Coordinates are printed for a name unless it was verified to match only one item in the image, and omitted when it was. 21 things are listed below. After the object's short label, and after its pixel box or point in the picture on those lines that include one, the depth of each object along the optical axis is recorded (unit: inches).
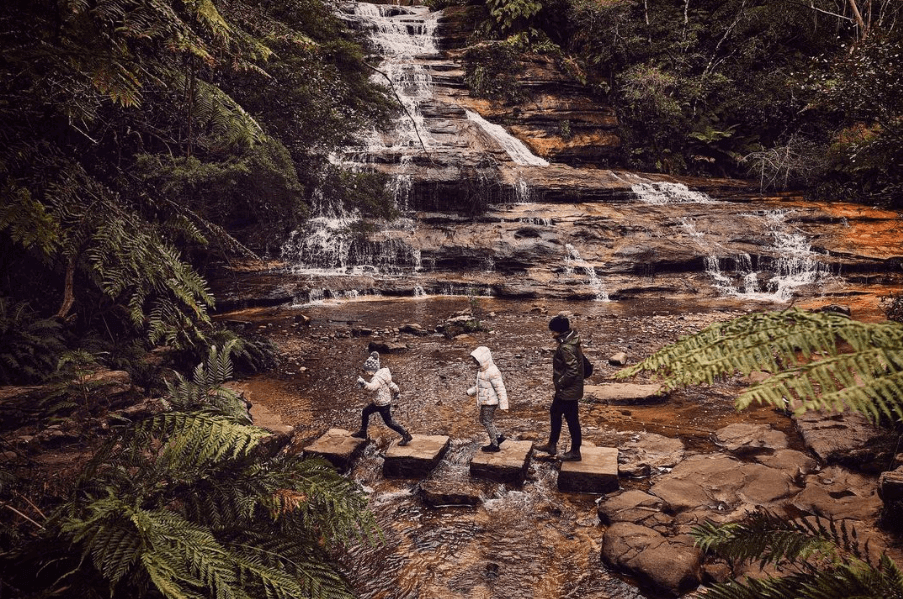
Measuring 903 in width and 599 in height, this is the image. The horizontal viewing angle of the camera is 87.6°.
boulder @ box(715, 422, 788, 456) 230.2
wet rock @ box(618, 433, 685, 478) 214.4
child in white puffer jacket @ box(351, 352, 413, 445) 237.9
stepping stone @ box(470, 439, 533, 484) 206.7
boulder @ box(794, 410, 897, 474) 197.2
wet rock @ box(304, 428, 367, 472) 223.1
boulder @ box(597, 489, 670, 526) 171.9
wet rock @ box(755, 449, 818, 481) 202.2
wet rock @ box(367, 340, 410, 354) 411.8
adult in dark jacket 217.9
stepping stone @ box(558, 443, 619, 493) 197.6
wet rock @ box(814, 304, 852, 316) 436.8
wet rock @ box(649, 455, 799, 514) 181.5
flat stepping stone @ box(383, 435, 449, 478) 216.8
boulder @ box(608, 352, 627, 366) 368.5
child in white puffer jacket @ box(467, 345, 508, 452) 226.7
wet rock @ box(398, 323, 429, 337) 470.6
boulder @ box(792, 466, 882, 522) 162.4
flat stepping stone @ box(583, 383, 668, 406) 297.4
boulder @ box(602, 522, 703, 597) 140.6
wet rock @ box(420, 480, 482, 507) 192.2
